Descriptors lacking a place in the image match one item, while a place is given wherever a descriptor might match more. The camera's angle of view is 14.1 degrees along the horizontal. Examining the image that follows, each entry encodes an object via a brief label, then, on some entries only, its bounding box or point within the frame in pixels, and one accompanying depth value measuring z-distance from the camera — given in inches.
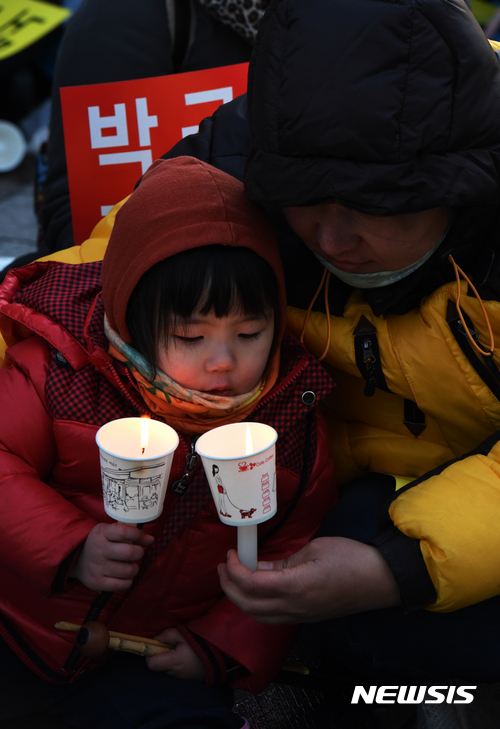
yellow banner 178.9
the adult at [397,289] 69.6
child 73.8
